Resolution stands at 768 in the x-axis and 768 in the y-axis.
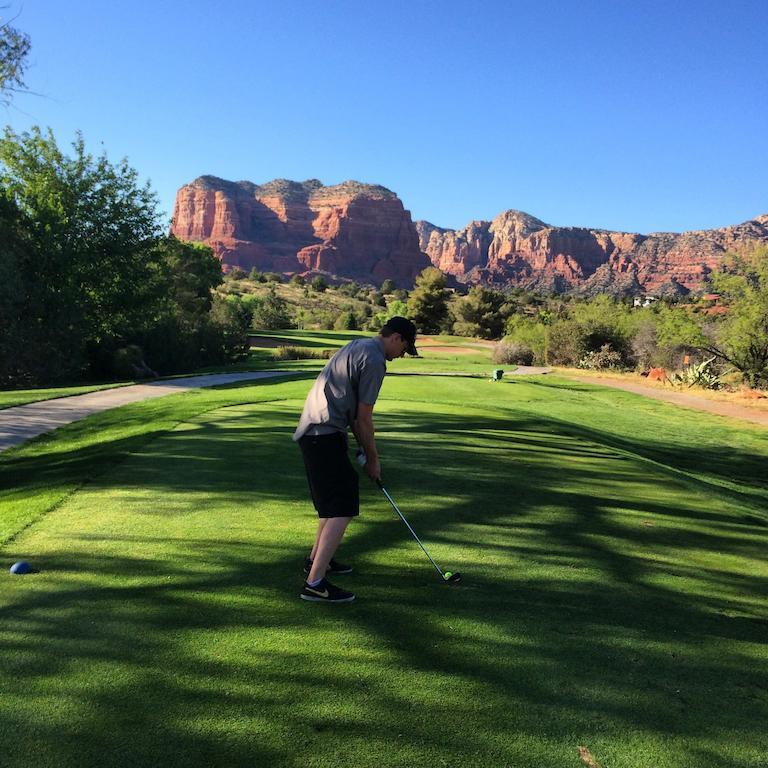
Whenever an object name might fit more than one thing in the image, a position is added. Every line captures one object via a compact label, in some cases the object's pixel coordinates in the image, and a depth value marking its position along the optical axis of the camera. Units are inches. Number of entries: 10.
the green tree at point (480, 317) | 2774.6
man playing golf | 176.2
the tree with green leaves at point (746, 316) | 1162.6
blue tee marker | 194.1
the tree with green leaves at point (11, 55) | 584.4
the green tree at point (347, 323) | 3038.9
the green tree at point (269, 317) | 2951.5
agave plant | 1211.2
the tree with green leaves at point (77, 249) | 1119.6
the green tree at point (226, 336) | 1569.9
